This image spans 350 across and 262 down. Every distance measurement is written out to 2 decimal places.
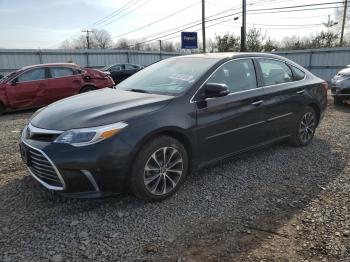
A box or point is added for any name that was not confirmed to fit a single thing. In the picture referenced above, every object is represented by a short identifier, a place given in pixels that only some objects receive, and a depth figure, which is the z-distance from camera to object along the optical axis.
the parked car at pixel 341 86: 9.58
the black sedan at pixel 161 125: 3.14
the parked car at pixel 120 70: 20.78
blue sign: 17.92
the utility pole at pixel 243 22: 23.36
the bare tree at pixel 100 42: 75.19
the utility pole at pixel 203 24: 25.45
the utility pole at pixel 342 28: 37.88
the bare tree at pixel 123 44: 68.66
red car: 9.76
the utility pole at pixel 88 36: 66.10
